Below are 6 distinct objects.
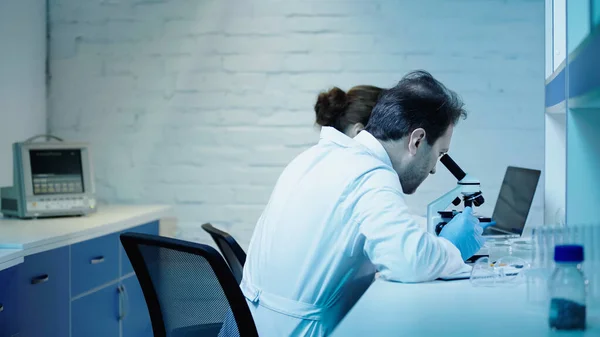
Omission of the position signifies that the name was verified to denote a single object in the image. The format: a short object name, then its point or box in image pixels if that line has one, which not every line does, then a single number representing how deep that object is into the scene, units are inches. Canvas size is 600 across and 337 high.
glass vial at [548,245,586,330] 51.6
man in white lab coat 75.6
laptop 118.1
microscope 107.3
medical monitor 133.4
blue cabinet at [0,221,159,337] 104.7
